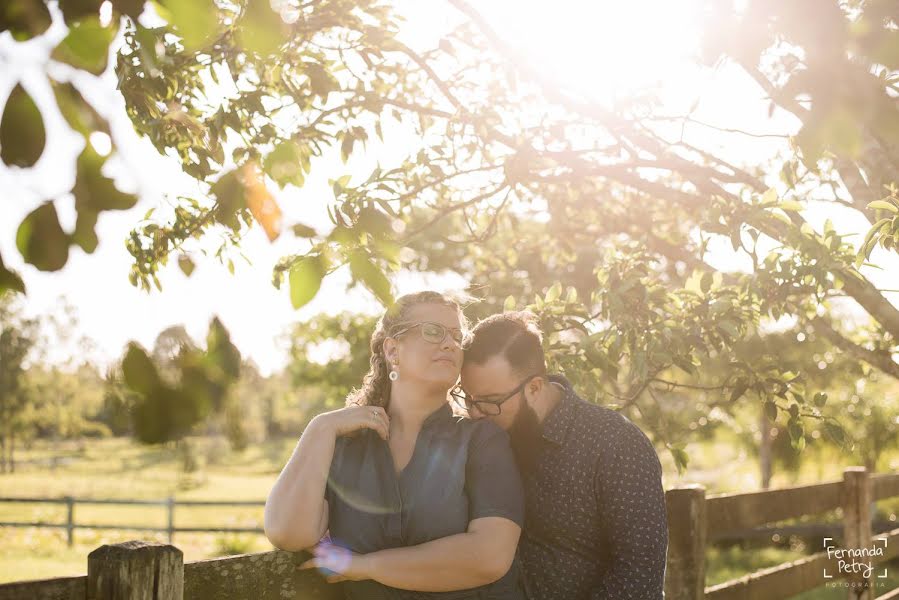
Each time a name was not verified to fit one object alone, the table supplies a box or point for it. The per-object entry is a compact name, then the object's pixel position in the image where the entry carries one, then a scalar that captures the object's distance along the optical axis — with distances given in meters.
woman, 2.40
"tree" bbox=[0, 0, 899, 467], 3.73
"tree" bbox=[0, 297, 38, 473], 35.50
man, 2.71
